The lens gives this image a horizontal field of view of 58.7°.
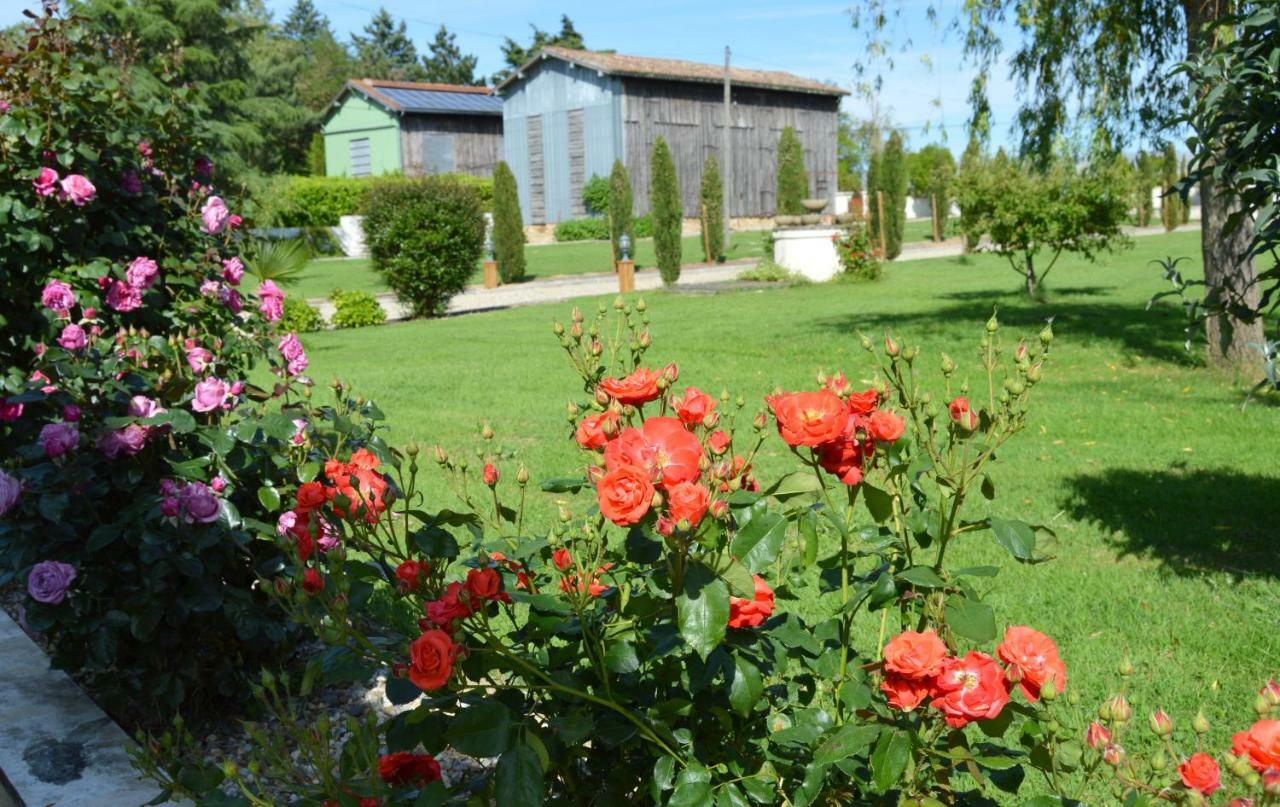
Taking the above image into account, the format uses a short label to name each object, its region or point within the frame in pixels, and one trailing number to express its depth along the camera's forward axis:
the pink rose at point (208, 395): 2.78
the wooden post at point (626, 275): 19.31
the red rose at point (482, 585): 1.59
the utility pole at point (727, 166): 32.44
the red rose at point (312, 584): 1.62
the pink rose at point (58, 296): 3.26
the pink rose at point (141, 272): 3.38
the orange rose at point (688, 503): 1.34
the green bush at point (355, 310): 15.80
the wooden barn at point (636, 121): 35.69
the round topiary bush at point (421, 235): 15.98
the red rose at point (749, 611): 1.61
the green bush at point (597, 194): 35.78
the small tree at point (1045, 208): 13.95
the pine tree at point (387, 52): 78.00
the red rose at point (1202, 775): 1.29
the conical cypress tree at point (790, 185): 31.45
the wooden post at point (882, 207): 24.08
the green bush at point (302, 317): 14.11
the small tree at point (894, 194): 24.78
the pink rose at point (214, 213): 3.62
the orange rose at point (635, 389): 1.64
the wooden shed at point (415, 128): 39.56
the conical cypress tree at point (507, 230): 22.39
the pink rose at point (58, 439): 2.73
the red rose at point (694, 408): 1.67
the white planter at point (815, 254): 19.73
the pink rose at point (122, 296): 3.41
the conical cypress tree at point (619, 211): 22.73
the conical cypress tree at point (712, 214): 24.54
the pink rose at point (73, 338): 3.11
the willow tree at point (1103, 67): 9.04
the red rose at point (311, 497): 1.79
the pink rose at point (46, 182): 3.37
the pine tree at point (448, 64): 73.38
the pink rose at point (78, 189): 3.34
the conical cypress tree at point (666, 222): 19.48
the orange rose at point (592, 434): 1.66
